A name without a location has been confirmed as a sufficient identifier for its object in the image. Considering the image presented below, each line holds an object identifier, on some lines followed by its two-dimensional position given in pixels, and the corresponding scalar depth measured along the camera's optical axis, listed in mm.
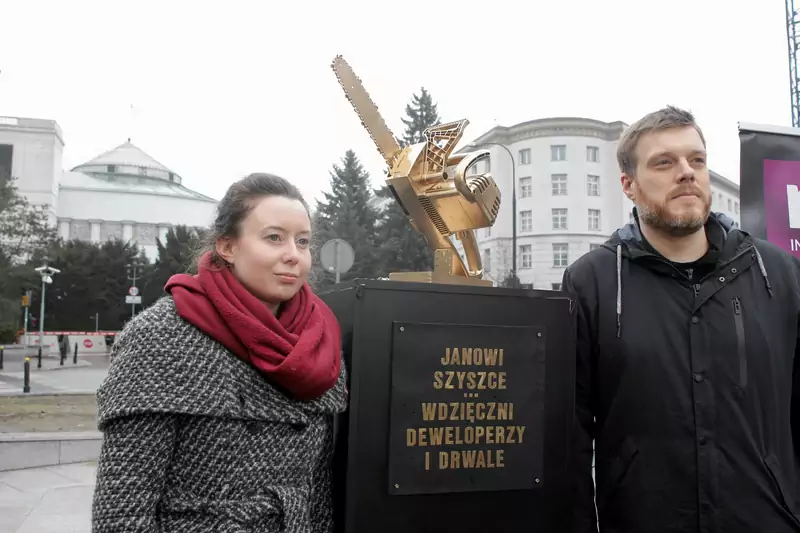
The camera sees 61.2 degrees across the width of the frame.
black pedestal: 2305
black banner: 3541
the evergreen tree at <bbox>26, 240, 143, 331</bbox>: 42688
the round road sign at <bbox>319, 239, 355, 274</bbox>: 9328
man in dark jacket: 2186
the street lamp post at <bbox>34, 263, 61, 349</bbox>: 27434
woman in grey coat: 1819
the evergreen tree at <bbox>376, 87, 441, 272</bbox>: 33219
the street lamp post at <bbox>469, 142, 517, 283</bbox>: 21448
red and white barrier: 32188
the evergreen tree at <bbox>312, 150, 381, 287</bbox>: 34188
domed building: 63781
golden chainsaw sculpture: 3016
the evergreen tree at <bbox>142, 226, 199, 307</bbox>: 44875
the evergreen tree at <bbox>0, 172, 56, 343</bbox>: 24266
